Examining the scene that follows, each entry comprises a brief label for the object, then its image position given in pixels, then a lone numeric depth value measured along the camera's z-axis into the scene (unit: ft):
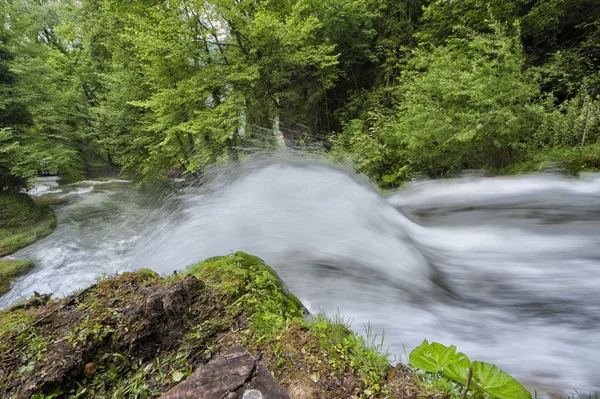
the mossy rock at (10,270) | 28.33
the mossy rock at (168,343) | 5.99
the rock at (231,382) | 4.04
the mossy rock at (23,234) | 36.83
